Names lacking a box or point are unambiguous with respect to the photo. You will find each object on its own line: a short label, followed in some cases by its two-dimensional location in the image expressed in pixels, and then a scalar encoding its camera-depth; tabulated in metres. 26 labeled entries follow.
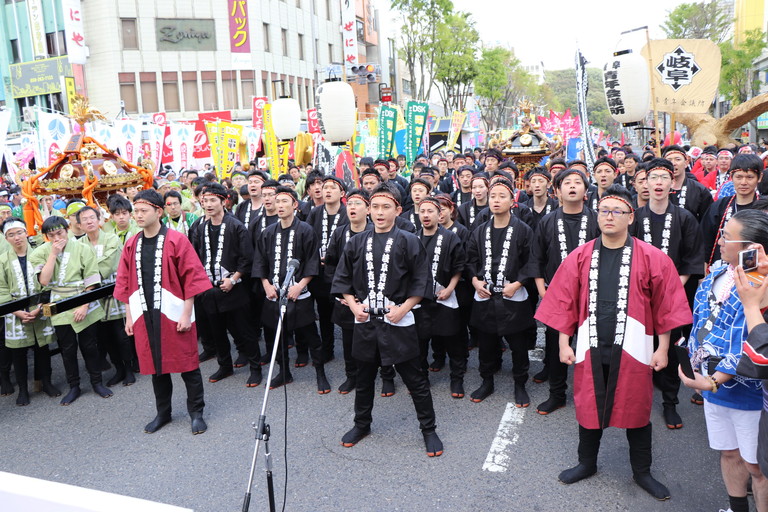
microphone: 3.60
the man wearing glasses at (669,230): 4.94
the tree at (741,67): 27.50
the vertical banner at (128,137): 15.19
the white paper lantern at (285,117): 12.26
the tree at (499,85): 43.28
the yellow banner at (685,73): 12.59
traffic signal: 12.87
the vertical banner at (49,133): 12.68
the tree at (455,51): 33.41
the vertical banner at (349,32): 33.81
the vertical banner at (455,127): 23.14
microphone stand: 3.00
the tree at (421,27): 32.22
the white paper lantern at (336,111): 9.96
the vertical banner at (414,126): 14.52
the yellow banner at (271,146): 14.79
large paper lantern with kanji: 8.43
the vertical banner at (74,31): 28.78
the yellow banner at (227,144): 14.30
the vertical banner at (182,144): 17.48
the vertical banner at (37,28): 30.56
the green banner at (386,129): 13.98
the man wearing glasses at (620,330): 3.65
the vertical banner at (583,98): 9.51
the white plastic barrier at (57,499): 1.45
